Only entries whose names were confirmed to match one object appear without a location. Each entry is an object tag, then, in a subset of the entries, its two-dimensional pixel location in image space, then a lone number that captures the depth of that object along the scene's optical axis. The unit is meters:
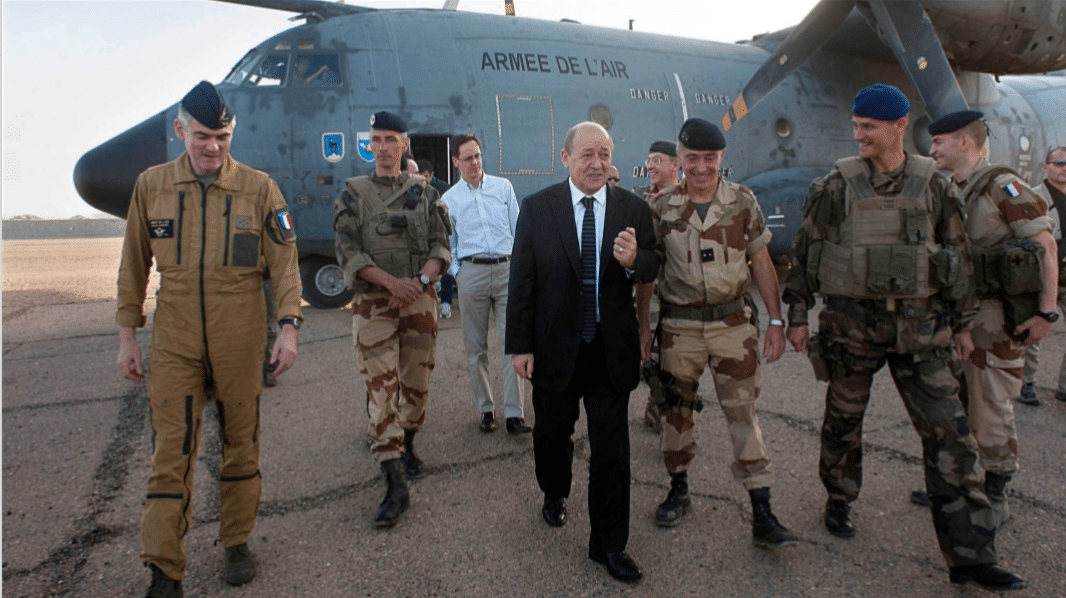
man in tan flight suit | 2.53
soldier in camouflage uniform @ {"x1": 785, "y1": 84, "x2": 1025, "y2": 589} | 2.60
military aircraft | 7.55
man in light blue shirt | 4.39
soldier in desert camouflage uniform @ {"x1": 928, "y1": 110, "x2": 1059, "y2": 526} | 2.95
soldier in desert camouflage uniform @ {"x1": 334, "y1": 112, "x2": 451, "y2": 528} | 3.41
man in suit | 2.73
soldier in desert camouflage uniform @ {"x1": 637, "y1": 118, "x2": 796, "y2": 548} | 2.96
